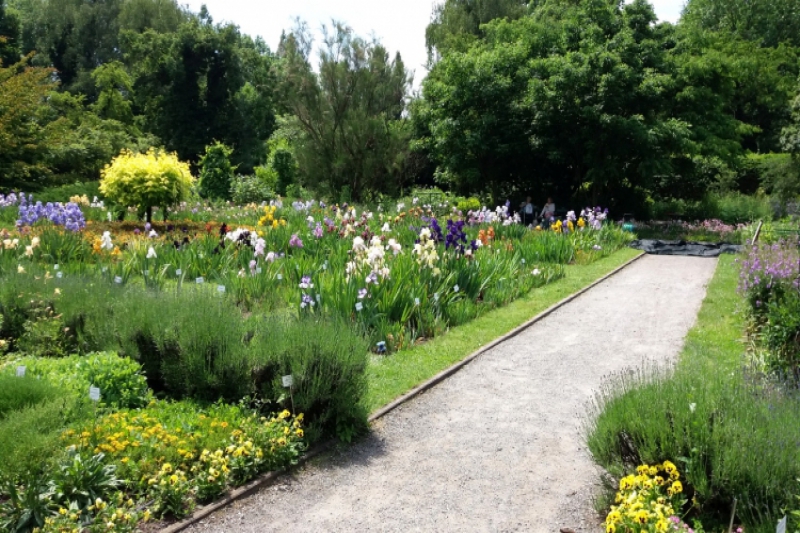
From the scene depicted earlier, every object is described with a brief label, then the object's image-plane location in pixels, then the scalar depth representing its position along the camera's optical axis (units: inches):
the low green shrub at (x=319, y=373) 189.9
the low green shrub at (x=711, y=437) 133.8
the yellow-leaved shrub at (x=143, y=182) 530.6
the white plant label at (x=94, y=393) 169.3
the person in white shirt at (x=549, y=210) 741.1
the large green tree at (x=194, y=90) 1588.3
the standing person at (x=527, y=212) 783.7
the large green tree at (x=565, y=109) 761.0
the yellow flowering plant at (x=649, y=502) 125.6
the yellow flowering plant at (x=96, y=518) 132.3
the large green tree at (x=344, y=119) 858.1
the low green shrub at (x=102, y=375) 187.0
